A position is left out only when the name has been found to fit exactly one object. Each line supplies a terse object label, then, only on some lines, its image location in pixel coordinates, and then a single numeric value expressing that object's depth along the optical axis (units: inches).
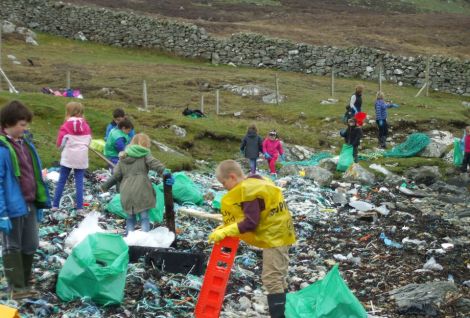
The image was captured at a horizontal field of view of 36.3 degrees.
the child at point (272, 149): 638.5
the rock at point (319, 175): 603.2
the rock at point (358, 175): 629.9
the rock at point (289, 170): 638.5
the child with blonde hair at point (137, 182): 350.6
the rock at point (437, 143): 756.0
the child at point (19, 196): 251.3
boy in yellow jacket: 251.0
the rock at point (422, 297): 298.4
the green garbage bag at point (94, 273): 258.8
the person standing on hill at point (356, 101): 742.0
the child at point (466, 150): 697.0
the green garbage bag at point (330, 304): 261.6
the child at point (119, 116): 451.8
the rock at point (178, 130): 726.5
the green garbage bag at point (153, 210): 395.5
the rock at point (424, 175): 661.9
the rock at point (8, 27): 1461.6
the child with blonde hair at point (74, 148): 402.8
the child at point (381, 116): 798.8
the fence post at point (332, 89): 1110.2
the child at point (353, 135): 676.3
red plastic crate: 255.8
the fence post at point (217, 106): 947.3
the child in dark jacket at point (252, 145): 624.4
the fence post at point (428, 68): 1233.9
